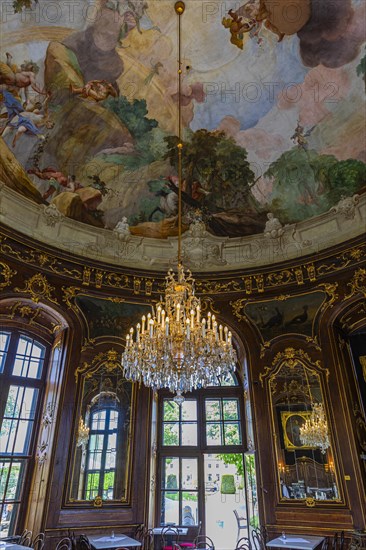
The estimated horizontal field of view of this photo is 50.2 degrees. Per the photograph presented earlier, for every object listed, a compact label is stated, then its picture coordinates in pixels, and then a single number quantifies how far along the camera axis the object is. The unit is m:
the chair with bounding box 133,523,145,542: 7.86
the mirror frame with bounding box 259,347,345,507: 7.71
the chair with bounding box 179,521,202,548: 8.14
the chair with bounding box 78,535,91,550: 7.03
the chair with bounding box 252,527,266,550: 7.54
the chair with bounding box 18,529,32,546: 6.83
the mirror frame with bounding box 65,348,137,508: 7.77
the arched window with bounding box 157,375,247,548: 8.80
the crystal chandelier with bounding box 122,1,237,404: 5.61
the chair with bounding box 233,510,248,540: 9.21
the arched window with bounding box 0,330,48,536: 7.75
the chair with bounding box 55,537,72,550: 6.79
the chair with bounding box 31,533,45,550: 6.81
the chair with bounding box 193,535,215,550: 7.48
